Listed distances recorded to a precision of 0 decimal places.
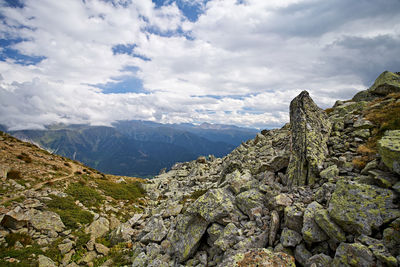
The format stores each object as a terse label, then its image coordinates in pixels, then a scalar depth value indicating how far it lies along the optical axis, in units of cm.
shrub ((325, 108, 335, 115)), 2532
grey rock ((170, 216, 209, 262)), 1163
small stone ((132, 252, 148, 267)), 1253
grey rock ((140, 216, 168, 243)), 1450
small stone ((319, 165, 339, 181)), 1078
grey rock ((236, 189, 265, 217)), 1188
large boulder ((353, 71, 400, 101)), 2212
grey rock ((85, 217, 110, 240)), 1750
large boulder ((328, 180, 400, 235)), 726
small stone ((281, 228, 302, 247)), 858
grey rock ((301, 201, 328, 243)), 812
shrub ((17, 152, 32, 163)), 2798
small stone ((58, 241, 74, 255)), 1456
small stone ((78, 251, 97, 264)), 1413
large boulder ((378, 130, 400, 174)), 805
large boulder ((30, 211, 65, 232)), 1598
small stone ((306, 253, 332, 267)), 716
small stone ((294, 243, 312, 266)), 801
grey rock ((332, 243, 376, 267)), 627
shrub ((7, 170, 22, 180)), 2247
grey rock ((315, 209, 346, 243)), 765
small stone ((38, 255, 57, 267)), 1266
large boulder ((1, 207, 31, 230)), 1491
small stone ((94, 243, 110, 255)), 1521
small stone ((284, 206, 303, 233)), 900
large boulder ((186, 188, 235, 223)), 1212
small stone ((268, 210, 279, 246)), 939
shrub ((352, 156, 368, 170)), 1050
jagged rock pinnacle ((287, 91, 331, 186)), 1249
